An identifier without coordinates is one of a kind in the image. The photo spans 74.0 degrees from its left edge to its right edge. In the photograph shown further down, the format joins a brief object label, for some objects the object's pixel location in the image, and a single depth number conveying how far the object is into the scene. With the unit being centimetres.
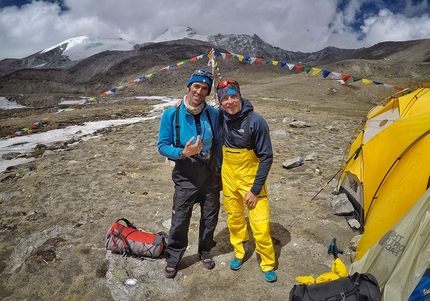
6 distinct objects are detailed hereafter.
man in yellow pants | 304
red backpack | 369
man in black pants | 301
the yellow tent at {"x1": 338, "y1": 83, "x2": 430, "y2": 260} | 326
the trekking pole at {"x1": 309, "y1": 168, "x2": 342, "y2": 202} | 518
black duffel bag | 239
